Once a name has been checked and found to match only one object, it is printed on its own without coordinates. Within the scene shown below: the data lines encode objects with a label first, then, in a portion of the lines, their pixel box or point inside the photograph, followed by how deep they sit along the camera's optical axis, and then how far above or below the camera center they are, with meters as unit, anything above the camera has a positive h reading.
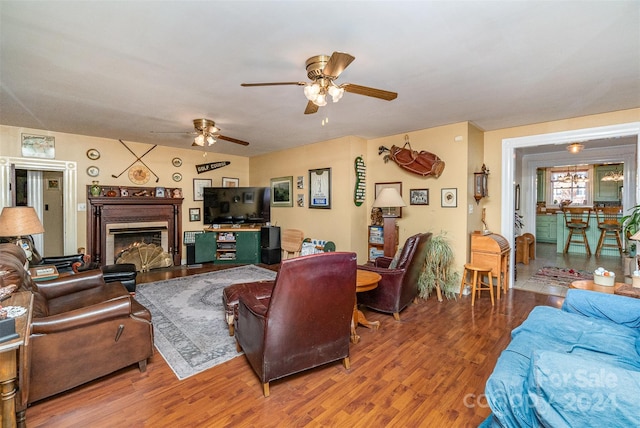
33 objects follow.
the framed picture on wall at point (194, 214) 6.46 -0.07
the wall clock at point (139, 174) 5.67 +0.73
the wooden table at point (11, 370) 1.29 -0.72
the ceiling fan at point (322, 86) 2.26 +0.97
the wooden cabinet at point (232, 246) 6.21 -0.74
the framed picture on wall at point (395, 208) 4.94 +0.02
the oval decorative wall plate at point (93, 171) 5.22 +0.72
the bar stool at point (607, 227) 6.76 -0.42
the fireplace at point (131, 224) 5.26 -0.25
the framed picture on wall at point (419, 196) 4.66 +0.21
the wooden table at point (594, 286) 2.53 -0.70
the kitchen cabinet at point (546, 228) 8.67 -0.57
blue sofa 1.05 -0.75
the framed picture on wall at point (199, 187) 6.51 +0.53
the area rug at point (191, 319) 2.48 -1.19
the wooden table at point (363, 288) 2.78 -0.75
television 6.39 +0.13
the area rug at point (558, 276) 4.79 -1.17
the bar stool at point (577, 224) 7.15 -0.37
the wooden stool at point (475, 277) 3.78 -0.94
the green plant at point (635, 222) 3.24 -0.15
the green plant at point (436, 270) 4.04 -0.84
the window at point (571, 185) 8.34 +0.69
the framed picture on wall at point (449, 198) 4.32 +0.18
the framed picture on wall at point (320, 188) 5.45 +0.43
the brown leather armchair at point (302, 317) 1.88 -0.73
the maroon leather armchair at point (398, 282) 3.25 -0.81
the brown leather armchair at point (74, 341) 1.82 -0.87
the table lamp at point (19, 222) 2.95 -0.10
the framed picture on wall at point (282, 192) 6.29 +0.42
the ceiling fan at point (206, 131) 4.05 +1.13
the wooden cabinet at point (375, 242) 4.96 -0.54
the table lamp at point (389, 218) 4.31 -0.12
